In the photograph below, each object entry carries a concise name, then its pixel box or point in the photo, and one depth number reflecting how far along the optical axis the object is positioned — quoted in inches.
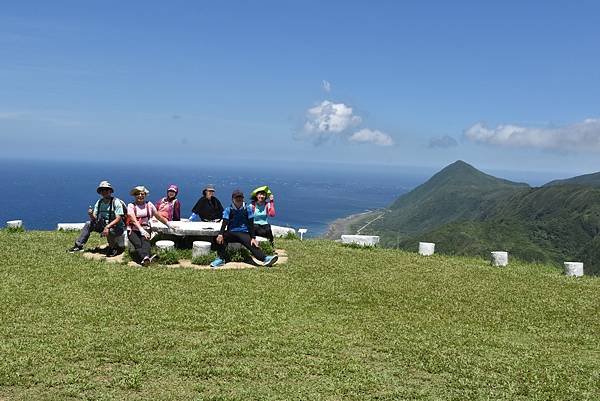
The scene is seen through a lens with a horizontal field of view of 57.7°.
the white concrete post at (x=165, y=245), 692.1
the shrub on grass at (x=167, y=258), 679.1
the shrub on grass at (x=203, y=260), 682.8
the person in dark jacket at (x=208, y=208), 837.2
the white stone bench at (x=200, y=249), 692.7
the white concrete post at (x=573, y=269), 757.3
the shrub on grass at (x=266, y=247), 747.4
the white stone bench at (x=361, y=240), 911.7
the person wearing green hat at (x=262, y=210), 747.4
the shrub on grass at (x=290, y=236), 983.0
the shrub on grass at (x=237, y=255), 703.1
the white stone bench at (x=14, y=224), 920.3
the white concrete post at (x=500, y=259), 812.1
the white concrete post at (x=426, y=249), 885.2
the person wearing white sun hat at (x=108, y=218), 690.8
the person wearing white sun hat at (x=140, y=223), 670.5
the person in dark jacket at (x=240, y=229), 687.7
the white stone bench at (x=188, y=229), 728.3
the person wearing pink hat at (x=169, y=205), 803.4
